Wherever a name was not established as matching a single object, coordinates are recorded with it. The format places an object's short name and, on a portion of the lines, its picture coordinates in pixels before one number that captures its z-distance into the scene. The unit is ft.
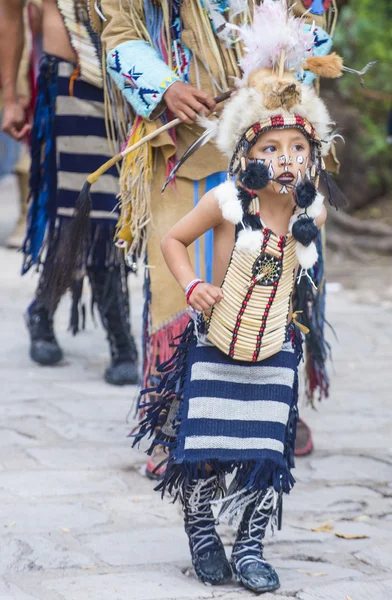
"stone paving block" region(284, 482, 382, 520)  18.56
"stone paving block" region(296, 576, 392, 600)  14.57
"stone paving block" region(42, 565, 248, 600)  14.46
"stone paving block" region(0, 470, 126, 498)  18.80
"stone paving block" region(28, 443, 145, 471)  20.40
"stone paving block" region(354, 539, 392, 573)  15.87
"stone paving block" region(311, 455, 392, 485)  20.25
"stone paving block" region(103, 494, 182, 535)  17.67
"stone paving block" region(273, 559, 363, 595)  15.07
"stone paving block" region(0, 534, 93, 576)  15.40
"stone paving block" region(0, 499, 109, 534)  16.99
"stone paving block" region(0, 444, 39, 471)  20.07
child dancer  14.46
